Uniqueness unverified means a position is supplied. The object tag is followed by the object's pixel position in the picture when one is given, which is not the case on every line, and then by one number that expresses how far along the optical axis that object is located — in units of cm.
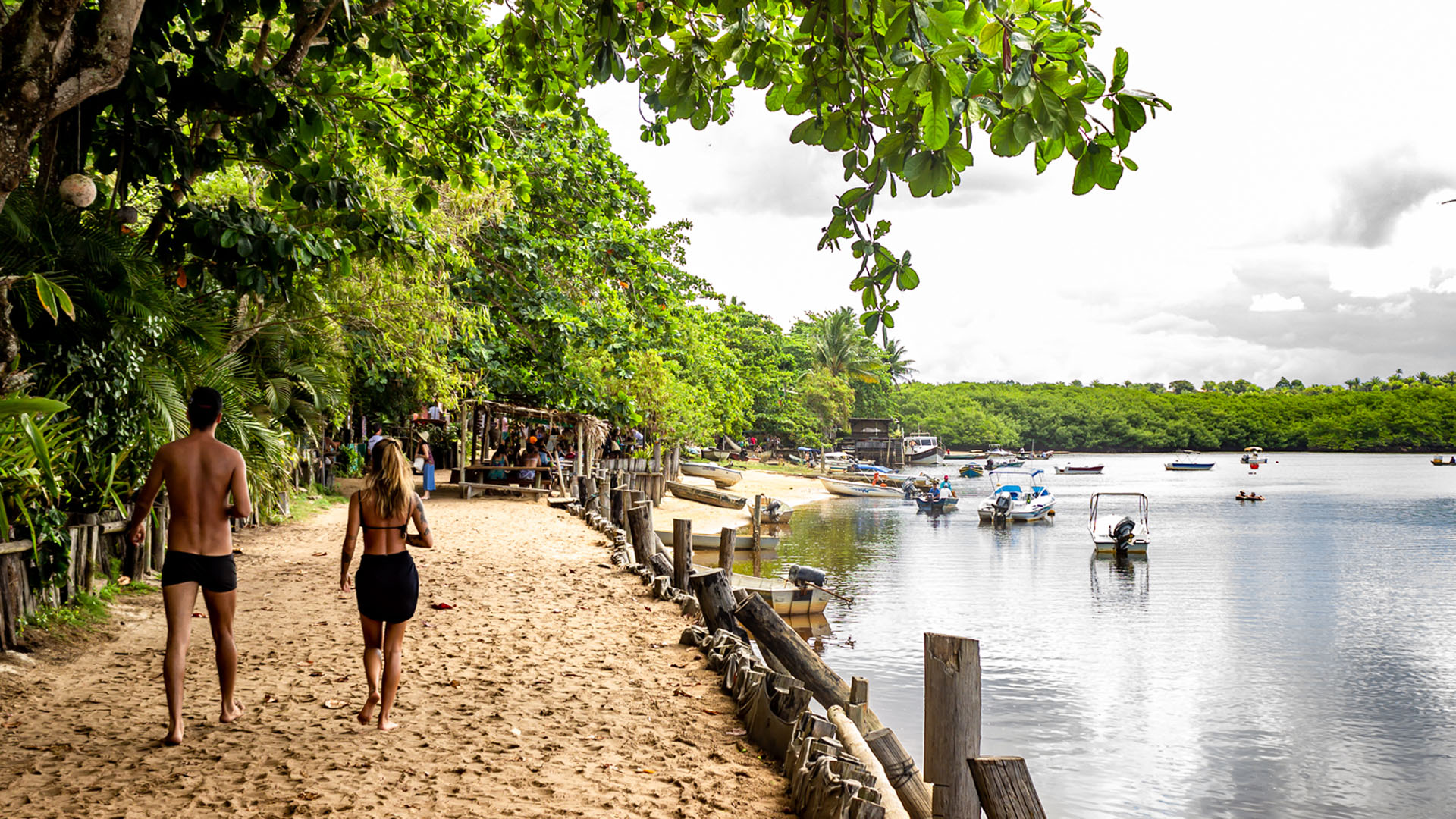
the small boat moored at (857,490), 5144
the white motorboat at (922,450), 8888
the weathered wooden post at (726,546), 1265
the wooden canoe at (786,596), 1587
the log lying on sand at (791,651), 734
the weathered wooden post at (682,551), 1065
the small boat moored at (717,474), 4525
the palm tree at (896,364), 8831
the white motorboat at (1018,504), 3778
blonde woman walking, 470
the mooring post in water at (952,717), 505
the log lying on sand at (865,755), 447
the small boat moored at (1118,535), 2830
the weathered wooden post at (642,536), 1188
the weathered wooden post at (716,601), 761
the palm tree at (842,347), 7431
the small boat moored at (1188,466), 9188
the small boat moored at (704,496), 3494
